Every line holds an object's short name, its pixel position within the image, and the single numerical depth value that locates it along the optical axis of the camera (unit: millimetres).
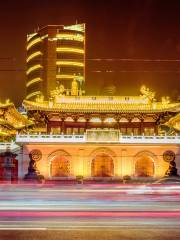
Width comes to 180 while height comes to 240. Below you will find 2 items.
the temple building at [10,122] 35656
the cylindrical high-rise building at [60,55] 94875
